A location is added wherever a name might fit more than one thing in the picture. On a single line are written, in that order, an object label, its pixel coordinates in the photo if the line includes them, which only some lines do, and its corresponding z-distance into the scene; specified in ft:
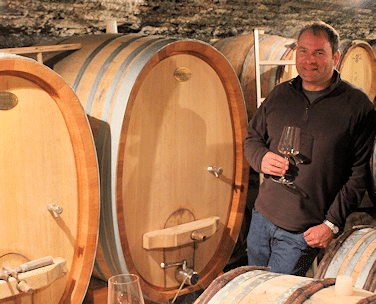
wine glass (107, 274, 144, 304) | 3.82
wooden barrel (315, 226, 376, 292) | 6.08
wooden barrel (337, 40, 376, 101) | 12.87
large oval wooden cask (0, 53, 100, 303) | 5.64
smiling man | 7.02
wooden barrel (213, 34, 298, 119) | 10.75
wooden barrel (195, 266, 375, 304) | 4.16
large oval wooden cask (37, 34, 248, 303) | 6.77
